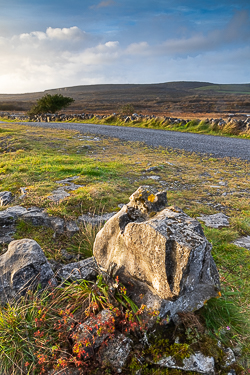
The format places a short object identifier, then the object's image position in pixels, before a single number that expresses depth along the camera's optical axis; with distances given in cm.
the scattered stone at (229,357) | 213
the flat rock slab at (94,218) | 429
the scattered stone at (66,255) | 355
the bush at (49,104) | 3812
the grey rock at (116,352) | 209
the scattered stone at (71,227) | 404
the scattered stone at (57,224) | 411
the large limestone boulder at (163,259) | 216
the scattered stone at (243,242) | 398
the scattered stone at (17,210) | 435
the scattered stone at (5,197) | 495
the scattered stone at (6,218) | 418
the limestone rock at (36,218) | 428
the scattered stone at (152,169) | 797
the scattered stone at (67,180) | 632
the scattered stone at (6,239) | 376
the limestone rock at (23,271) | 269
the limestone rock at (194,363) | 208
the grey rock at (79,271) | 294
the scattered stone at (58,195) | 498
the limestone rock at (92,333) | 212
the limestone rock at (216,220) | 458
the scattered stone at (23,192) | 517
